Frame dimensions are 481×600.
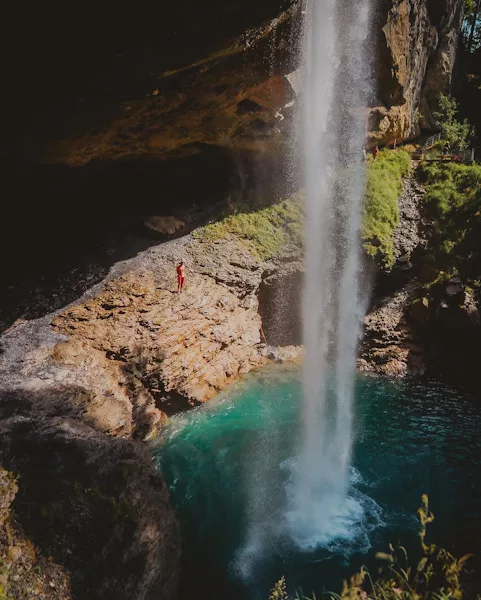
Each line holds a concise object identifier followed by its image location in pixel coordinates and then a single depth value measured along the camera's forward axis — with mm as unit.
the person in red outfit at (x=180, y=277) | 12250
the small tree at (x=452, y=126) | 18500
